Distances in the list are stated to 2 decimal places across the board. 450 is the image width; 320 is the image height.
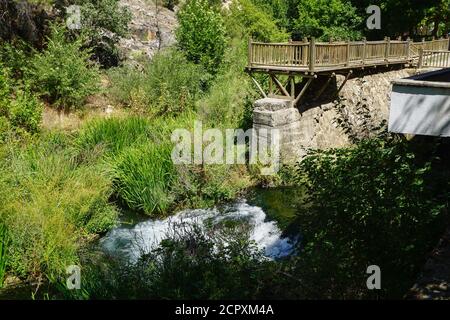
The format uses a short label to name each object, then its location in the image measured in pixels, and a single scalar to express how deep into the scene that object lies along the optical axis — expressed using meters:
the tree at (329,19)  27.16
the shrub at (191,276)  4.98
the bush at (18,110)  13.40
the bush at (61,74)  15.91
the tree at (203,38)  20.28
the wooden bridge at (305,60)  13.22
